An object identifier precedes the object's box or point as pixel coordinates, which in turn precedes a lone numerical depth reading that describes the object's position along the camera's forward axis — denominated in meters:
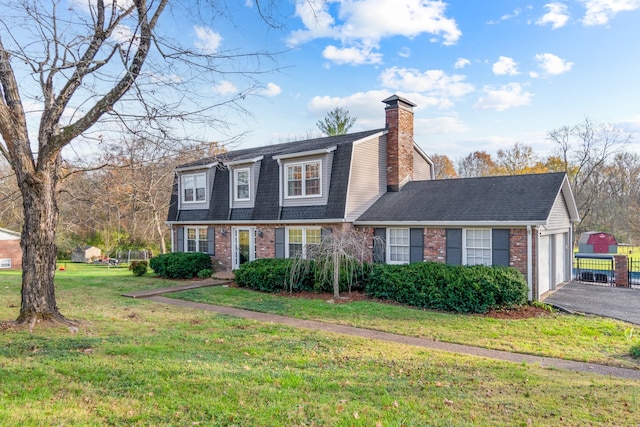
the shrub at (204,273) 18.48
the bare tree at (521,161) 36.78
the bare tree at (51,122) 7.05
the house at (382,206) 13.17
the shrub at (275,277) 14.26
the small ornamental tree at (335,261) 13.22
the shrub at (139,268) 20.36
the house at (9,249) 27.23
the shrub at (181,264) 18.50
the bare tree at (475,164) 48.34
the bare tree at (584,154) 32.75
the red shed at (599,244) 30.64
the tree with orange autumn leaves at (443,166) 46.25
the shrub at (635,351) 7.45
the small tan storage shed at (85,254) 34.16
